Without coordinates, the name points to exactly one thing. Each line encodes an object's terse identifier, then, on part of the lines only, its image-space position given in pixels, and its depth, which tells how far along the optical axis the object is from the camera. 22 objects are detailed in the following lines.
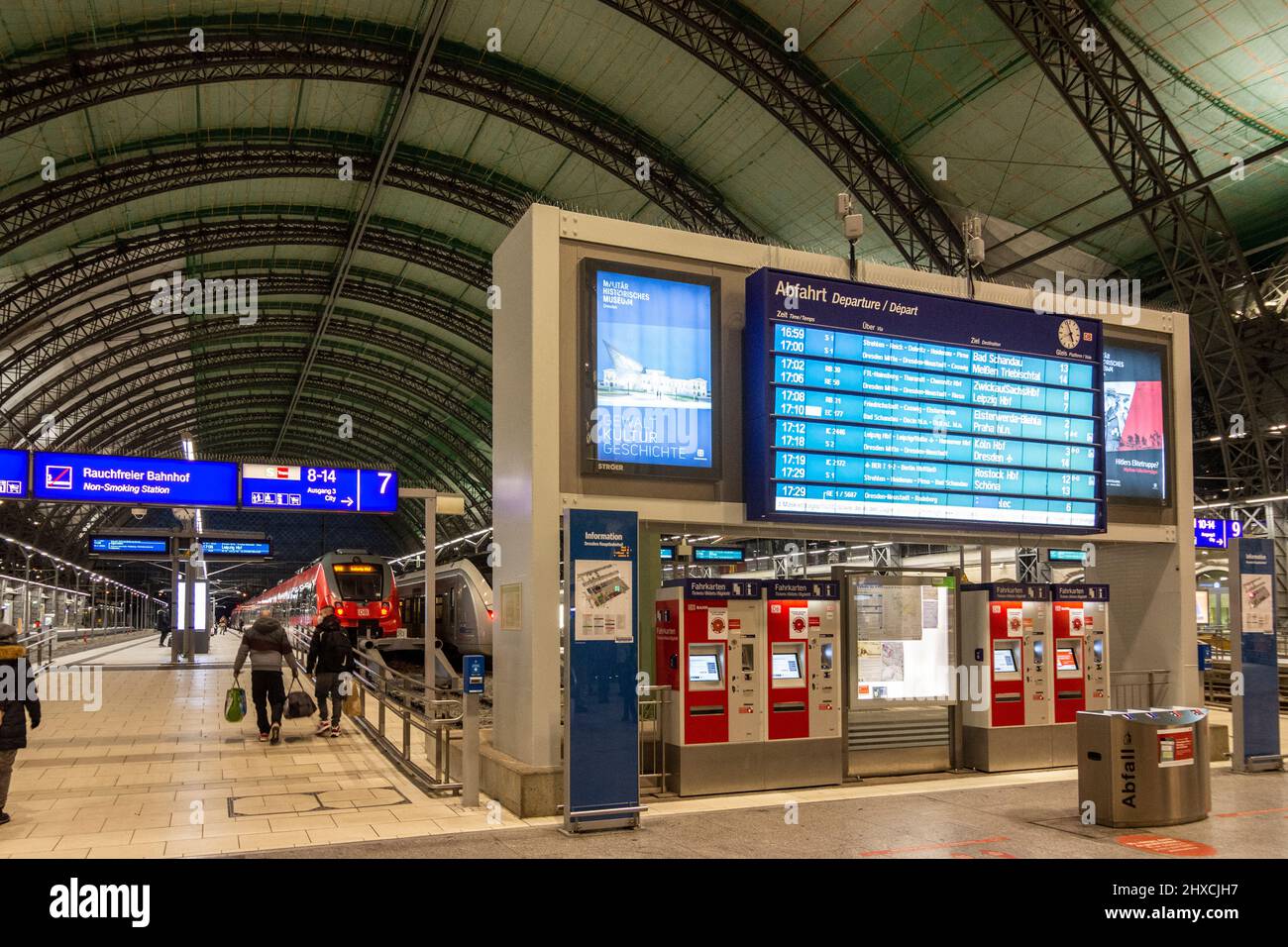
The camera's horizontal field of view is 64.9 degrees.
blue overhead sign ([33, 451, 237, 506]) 14.82
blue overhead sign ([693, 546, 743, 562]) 35.31
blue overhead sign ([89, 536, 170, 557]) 29.16
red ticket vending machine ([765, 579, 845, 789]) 10.05
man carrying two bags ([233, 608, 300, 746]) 12.99
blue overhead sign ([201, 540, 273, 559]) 33.28
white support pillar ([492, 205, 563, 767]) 9.17
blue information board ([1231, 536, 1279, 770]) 11.30
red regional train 26.77
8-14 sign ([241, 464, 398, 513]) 16.31
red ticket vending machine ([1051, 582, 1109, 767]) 11.68
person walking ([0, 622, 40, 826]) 8.16
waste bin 8.30
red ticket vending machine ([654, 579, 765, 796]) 9.59
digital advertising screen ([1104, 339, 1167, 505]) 12.77
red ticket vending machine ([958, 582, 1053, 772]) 11.23
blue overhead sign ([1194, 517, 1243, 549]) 20.31
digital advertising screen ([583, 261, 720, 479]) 9.64
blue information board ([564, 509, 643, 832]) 8.28
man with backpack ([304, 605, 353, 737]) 14.09
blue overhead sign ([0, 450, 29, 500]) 14.32
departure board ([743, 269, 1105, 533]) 10.20
